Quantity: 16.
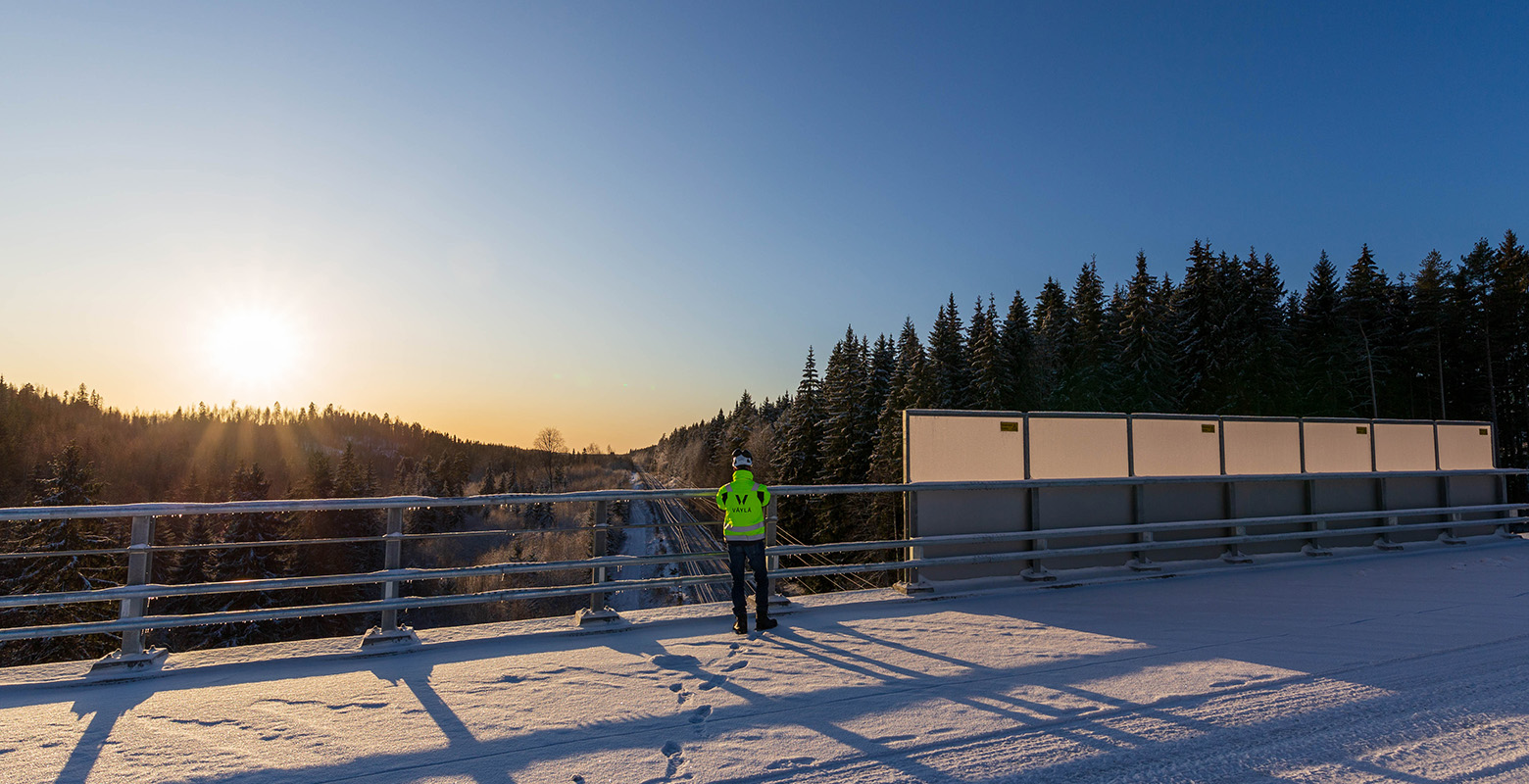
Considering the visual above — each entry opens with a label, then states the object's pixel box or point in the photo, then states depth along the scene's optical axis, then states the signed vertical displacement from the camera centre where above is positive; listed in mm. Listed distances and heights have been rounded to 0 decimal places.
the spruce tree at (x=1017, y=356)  42062 +6612
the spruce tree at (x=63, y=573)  26297 -4453
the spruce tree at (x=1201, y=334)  41125 +7638
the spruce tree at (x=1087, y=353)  41781 +6932
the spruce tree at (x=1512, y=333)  42062 +7769
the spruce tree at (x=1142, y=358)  39625 +5976
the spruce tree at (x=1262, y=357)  39891 +6253
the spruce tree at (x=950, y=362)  44156 +6596
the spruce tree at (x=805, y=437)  56719 +2071
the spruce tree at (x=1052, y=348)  43438 +7415
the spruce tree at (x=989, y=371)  41094 +5422
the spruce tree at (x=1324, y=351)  43000 +7012
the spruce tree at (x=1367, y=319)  44031 +9257
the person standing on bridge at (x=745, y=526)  6762 -634
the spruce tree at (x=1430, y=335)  44906 +8252
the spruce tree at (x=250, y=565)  31969 -5345
